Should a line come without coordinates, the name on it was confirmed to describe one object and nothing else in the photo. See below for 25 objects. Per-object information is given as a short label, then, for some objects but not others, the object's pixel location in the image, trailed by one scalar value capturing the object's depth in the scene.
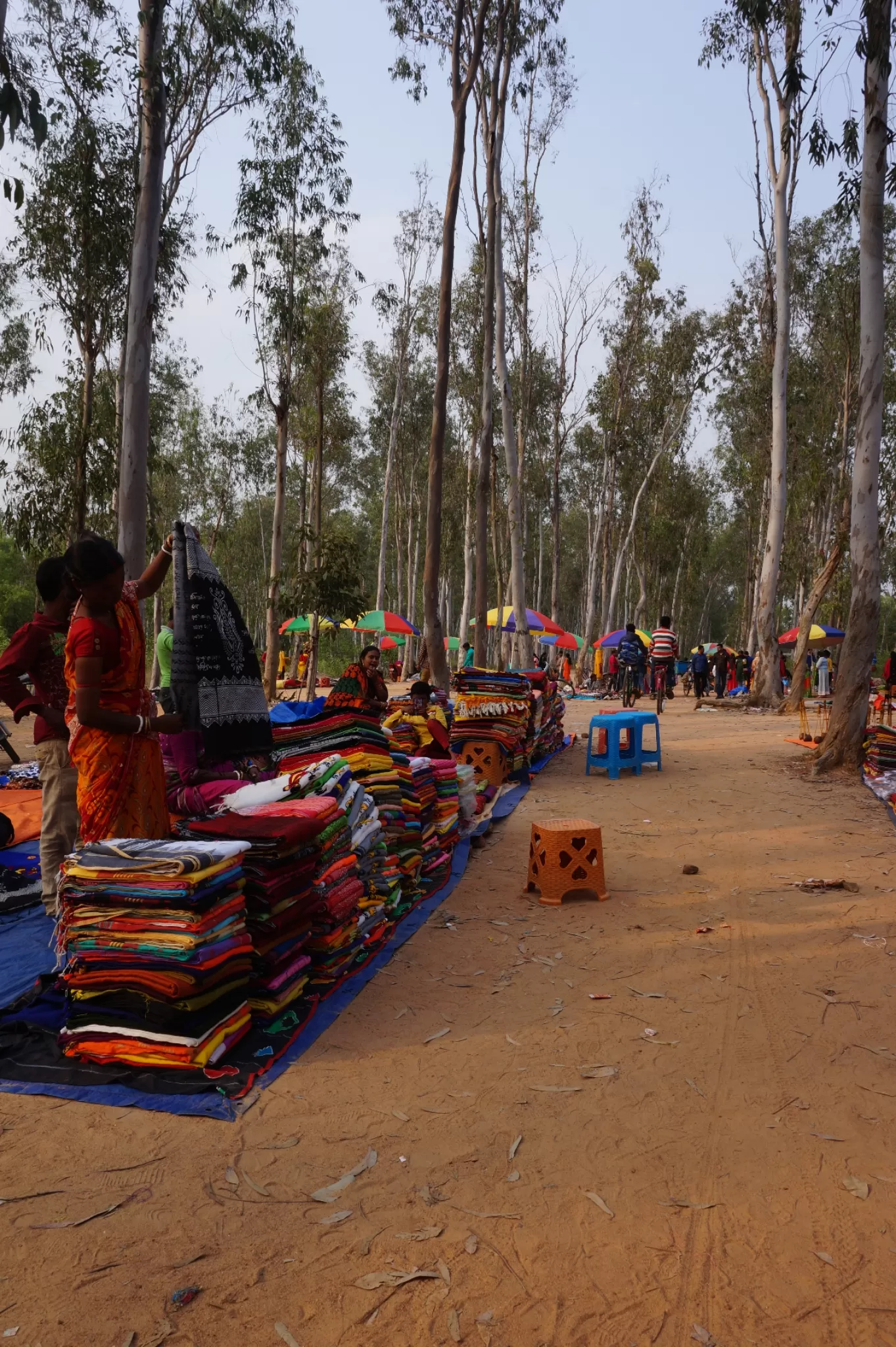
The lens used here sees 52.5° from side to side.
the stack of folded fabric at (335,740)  5.52
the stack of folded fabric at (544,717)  11.12
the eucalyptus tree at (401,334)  29.77
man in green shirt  6.30
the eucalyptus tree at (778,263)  18.16
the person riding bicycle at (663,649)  18.16
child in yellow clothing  7.72
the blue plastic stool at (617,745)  10.74
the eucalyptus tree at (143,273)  9.81
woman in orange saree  3.59
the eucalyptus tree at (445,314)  13.77
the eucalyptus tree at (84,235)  14.95
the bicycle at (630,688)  20.08
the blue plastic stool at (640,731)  10.75
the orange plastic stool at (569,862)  5.84
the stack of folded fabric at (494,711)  9.90
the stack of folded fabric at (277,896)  3.67
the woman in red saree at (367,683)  8.26
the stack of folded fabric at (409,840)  5.59
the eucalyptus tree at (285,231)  19.64
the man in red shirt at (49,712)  4.57
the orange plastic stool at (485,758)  9.83
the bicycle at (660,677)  17.39
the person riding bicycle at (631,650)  18.81
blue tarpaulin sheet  3.08
